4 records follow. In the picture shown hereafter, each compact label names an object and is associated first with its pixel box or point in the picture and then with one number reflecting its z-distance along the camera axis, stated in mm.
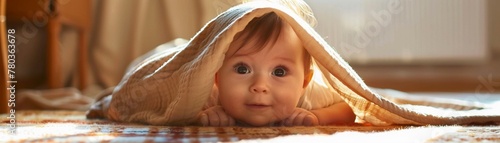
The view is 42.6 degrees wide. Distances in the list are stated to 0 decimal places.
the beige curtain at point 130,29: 2498
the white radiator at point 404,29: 2586
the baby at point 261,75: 885
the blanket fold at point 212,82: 832
